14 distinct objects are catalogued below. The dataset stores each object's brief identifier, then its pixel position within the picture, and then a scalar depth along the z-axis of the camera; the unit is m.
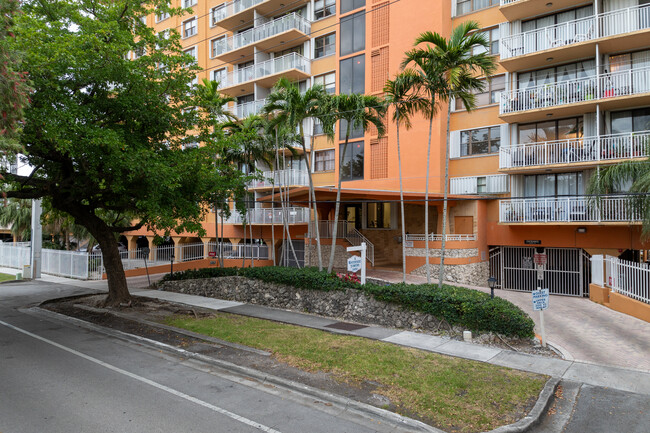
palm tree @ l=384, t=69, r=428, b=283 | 13.30
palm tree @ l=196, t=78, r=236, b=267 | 13.79
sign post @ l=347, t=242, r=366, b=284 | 13.68
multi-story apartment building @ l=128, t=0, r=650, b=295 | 17.97
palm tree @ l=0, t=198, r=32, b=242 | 37.22
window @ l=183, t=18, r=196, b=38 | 33.63
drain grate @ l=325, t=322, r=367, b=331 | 12.06
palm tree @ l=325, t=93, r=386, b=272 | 14.44
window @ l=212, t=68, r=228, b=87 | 30.78
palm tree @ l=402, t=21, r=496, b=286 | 12.12
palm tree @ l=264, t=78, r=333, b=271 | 14.79
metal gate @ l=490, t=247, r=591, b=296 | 19.48
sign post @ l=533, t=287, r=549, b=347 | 9.89
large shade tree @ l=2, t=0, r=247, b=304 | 10.38
